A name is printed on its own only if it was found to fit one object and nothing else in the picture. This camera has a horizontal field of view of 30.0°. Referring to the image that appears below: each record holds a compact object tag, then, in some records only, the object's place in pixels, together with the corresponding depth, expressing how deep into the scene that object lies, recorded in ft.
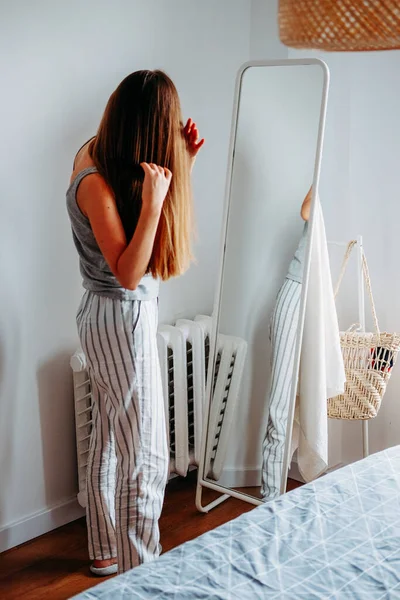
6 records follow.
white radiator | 8.25
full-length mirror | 7.73
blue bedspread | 3.83
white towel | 7.86
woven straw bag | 8.20
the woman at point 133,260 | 6.16
